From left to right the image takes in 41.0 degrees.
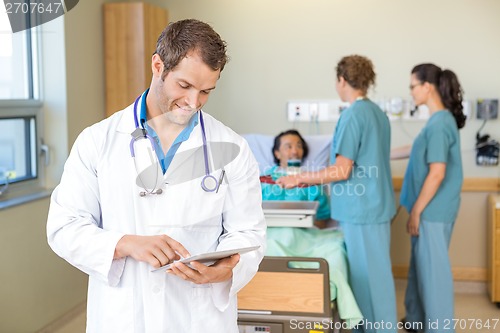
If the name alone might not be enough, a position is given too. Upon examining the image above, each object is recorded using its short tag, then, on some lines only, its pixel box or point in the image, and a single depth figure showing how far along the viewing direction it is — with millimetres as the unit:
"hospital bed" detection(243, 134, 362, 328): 2664
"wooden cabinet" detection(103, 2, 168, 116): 3812
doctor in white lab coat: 1317
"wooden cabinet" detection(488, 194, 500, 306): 3686
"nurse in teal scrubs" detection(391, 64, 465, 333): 3115
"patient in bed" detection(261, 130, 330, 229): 3572
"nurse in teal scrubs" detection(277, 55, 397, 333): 2977
